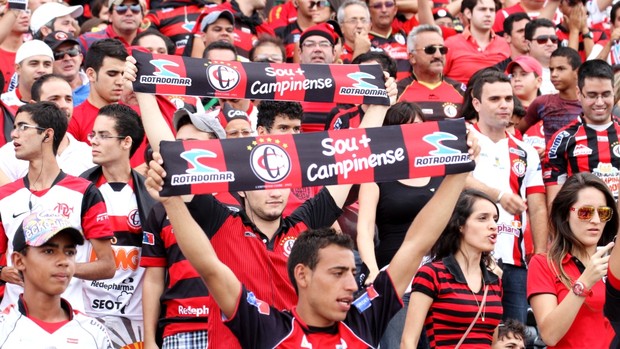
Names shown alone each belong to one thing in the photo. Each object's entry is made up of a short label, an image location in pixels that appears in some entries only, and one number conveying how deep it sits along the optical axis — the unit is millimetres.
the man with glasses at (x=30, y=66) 9734
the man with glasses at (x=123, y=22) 11336
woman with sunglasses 6543
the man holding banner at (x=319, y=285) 5320
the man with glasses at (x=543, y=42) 12320
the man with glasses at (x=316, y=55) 10297
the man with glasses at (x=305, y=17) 12688
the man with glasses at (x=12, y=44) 10781
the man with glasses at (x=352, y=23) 11945
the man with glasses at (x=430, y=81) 10359
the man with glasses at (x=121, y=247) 7418
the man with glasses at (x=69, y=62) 10266
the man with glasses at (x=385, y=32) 12523
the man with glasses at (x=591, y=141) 9727
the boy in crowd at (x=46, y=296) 5559
